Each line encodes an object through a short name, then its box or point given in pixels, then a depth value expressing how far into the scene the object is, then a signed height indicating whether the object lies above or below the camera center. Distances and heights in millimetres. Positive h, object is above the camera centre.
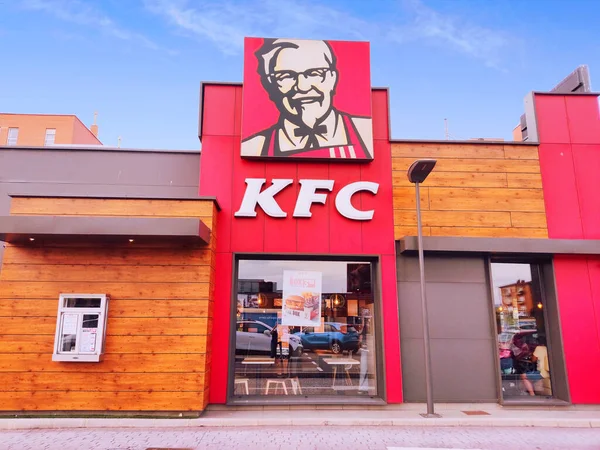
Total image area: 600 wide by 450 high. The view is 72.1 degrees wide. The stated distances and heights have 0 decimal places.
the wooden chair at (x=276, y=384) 8570 -1479
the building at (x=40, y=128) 38562 +17015
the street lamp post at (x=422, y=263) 7516 +918
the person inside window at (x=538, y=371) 8883 -1259
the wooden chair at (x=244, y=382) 8445 -1428
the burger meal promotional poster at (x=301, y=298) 8883 +286
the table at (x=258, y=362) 8586 -1036
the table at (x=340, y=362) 8828 -1058
